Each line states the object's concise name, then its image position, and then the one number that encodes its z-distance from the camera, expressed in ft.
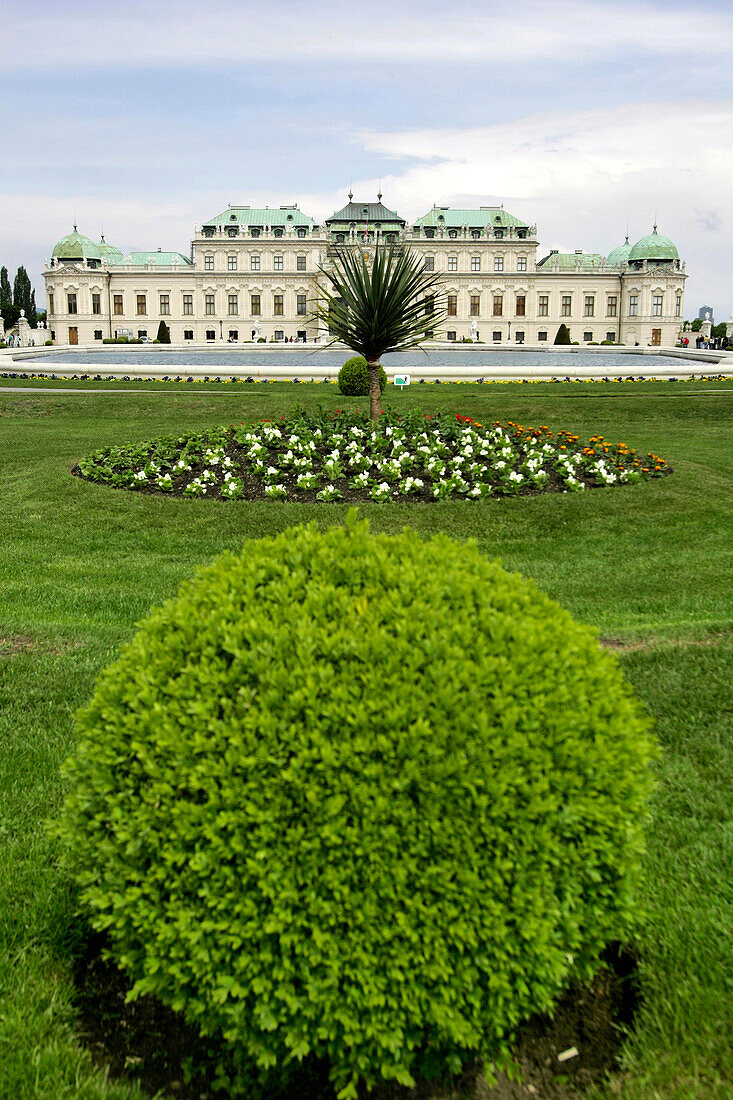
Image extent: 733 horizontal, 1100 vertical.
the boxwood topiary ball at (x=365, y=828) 7.99
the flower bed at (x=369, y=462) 37.47
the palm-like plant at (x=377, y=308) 42.52
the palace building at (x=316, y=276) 273.33
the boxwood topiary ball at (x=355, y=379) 81.56
